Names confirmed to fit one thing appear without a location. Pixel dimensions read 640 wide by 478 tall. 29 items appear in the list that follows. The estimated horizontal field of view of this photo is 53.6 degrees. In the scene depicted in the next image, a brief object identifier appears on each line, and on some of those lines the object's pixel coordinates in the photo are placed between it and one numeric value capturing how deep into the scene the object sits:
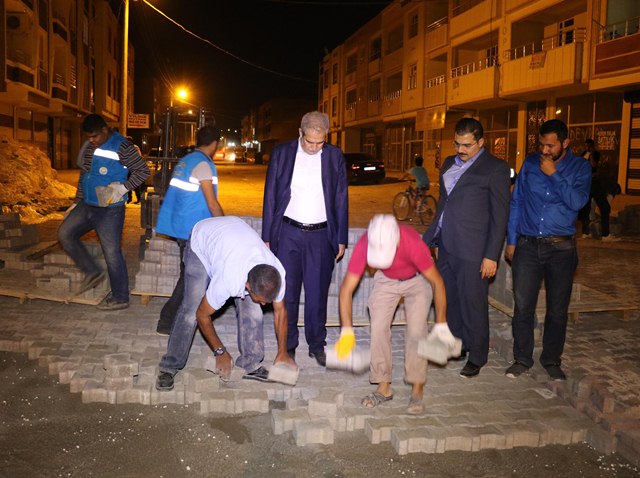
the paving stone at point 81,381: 4.60
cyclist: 15.62
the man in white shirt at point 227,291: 4.12
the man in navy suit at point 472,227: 4.86
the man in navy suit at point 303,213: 5.06
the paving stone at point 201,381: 4.46
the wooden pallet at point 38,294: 6.61
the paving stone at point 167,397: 4.48
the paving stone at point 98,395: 4.45
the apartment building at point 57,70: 26.88
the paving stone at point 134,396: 4.47
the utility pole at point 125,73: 24.83
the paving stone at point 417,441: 3.84
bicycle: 15.53
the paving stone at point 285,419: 4.04
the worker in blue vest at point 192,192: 5.35
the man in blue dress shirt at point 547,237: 4.77
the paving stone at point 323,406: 4.11
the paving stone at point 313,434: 3.90
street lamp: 56.68
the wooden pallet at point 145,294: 6.76
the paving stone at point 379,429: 3.96
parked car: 28.06
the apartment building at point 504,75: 19.94
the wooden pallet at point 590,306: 6.47
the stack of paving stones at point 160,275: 6.78
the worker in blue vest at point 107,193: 6.38
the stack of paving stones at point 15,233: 8.49
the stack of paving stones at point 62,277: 6.74
